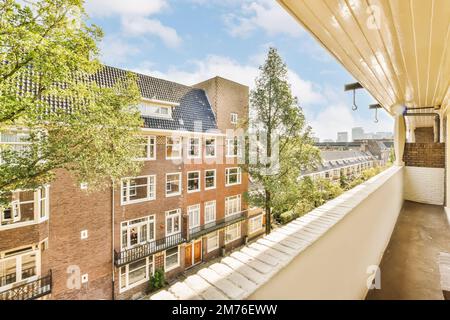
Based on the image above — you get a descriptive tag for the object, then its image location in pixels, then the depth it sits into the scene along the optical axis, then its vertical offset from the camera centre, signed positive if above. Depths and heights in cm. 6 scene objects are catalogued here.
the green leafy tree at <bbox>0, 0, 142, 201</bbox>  387 +126
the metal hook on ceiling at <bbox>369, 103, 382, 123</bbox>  548 +132
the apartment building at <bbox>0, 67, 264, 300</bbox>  634 -229
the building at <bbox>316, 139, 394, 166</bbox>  3734 +191
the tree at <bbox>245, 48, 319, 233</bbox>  958 +102
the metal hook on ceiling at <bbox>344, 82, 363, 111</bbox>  362 +126
